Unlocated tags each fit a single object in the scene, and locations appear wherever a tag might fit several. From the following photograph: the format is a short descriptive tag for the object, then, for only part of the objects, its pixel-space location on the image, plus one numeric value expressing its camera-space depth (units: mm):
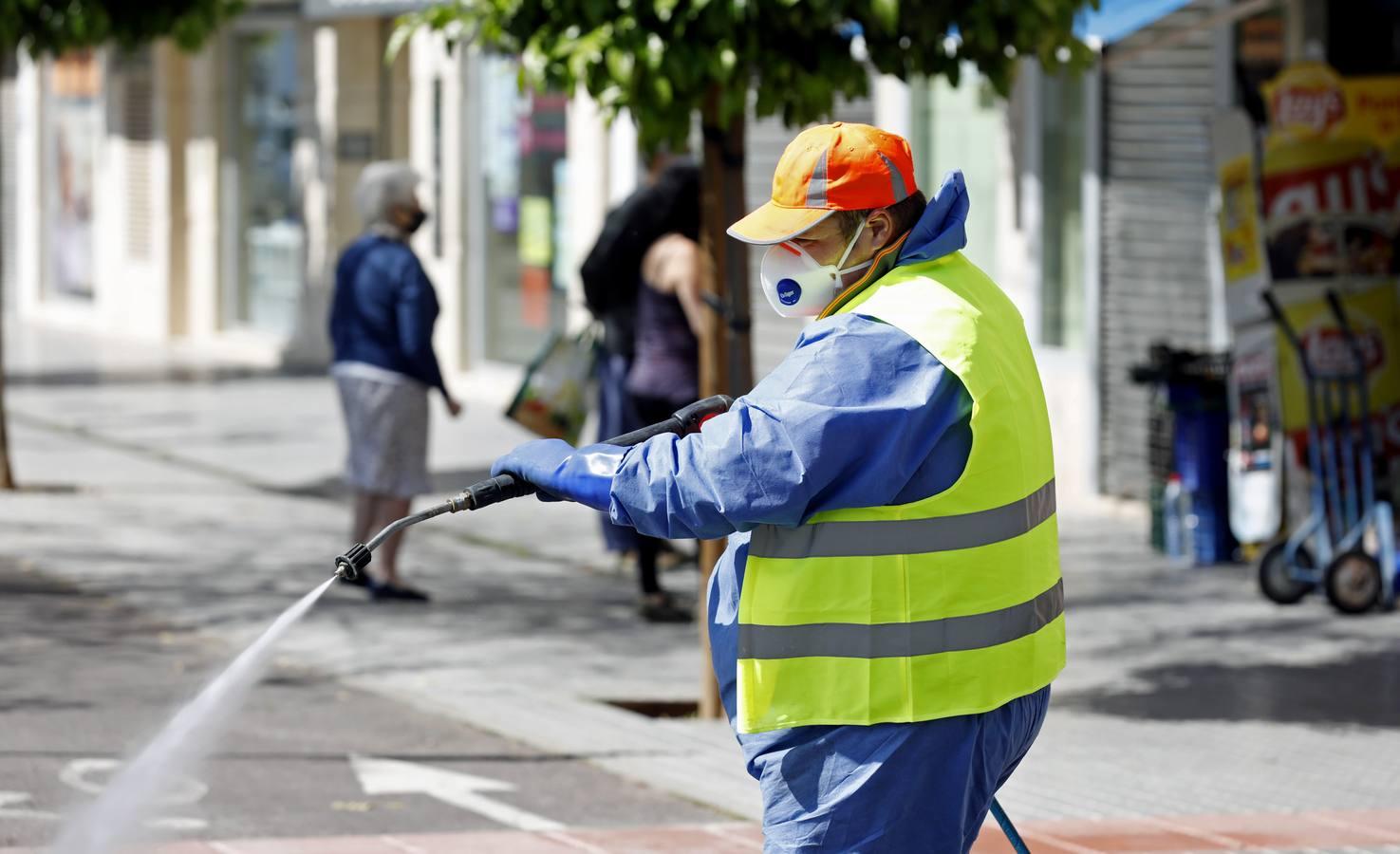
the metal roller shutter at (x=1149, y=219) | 20596
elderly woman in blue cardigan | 16564
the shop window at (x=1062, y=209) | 22223
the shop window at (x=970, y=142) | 23269
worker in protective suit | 6065
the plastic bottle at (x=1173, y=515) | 18969
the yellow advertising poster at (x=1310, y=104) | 17088
